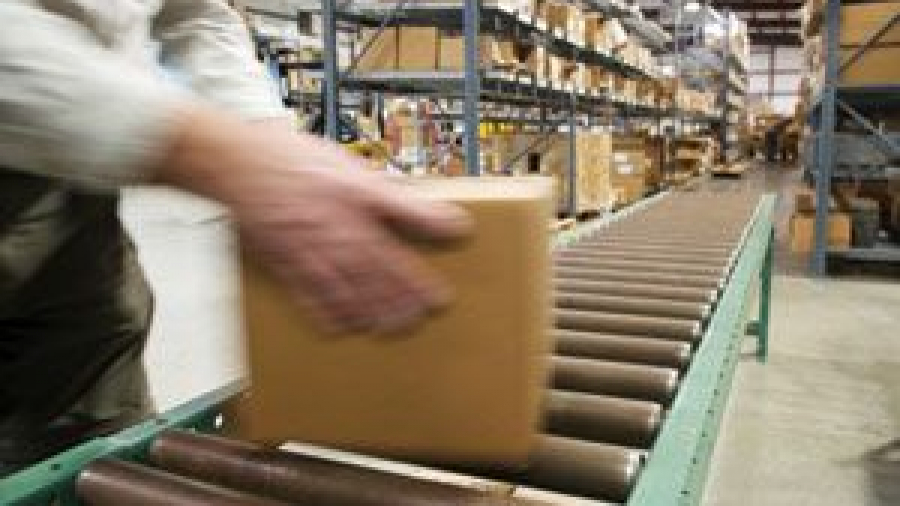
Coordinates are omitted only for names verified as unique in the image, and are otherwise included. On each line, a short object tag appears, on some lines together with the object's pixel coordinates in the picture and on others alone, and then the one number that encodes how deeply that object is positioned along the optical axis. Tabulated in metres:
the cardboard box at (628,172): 9.85
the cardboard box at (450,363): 0.98
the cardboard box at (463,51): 5.59
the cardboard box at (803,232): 7.49
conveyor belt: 1.03
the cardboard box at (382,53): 5.89
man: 0.60
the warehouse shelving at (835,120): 6.47
